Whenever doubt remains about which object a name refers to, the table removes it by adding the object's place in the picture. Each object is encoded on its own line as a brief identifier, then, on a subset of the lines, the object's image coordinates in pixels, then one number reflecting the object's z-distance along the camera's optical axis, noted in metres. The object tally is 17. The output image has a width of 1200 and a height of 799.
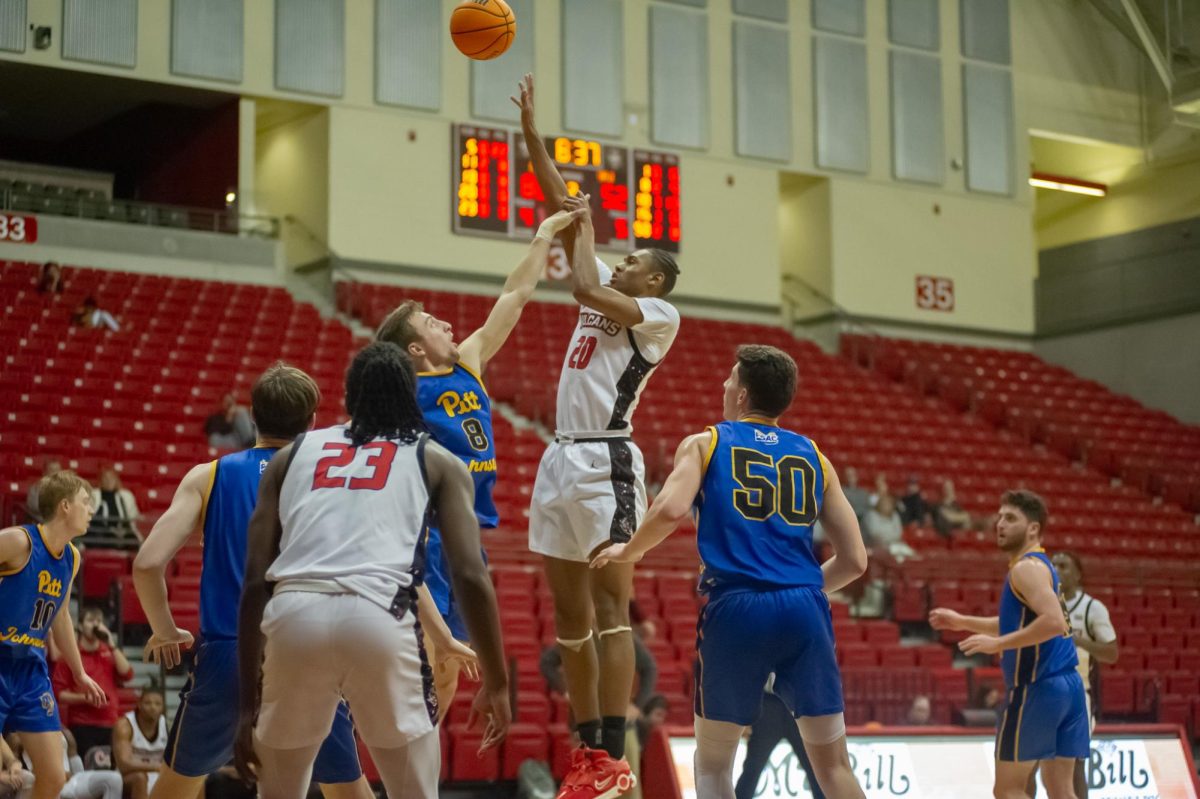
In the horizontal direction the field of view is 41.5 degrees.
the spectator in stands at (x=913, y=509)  18.05
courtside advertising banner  9.52
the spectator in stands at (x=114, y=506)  12.66
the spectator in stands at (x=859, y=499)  16.70
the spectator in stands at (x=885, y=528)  16.73
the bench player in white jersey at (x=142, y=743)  10.19
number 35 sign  25.23
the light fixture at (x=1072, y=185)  27.62
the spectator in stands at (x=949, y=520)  17.95
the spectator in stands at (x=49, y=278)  18.38
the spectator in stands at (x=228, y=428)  15.06
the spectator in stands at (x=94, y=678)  10.54
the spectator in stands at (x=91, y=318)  17.94
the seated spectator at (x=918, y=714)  12.84
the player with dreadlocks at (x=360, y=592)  4.46
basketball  8.04
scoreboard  21.72
